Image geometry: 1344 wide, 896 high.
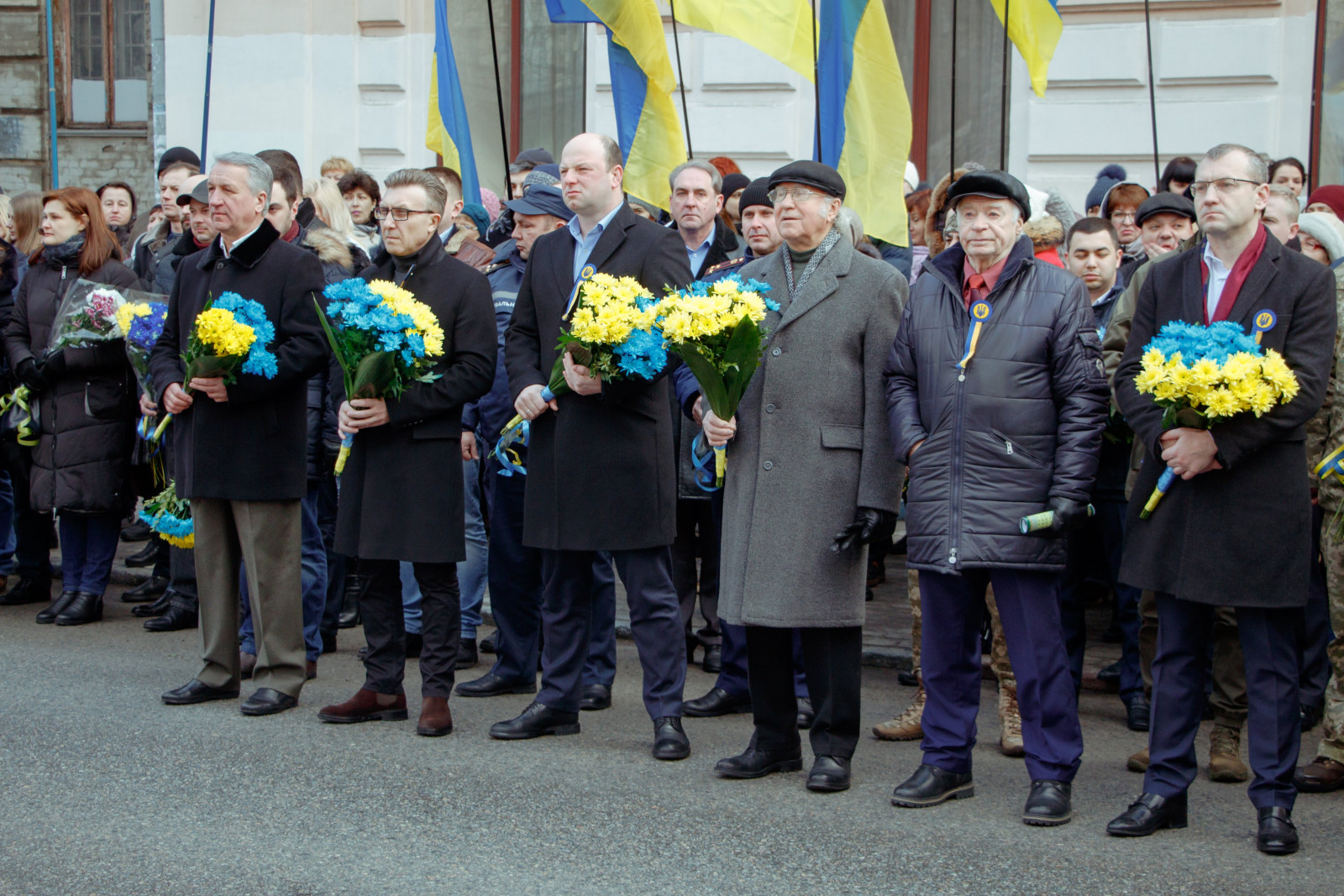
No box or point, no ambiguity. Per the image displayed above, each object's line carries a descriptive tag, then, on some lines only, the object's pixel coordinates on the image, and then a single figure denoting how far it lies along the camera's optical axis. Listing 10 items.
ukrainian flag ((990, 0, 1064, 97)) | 9.35
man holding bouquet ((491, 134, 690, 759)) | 6.02
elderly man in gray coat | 5.49
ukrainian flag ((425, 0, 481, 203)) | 10.16
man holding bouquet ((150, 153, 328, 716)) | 6.61
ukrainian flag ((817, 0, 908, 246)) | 8.88
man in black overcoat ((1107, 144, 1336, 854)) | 4.93
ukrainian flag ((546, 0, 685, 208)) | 9.16
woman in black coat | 8.62
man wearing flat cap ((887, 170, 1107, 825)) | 5.16
